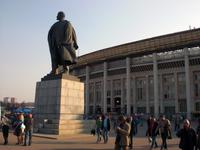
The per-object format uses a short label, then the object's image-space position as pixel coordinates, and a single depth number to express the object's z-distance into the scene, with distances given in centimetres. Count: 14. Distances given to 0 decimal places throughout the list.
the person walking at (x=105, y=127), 1699
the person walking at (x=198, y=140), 876
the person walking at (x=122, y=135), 957
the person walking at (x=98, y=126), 1707
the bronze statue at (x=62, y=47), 2052
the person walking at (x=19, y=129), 1467
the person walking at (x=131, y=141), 1419
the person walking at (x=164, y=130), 1400
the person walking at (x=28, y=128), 1417
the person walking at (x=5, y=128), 1430
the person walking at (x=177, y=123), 3164
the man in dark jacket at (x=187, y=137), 834
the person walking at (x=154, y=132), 1476
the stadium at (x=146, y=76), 6856
